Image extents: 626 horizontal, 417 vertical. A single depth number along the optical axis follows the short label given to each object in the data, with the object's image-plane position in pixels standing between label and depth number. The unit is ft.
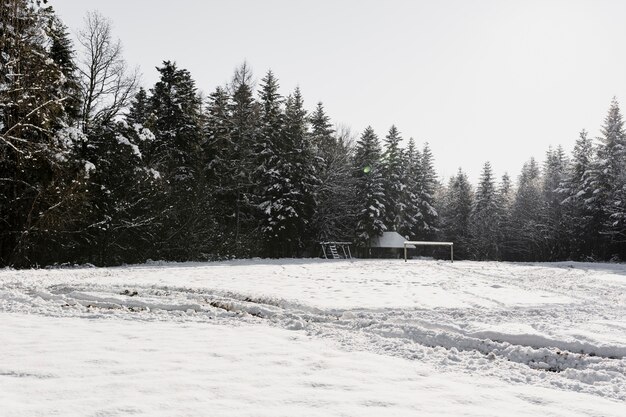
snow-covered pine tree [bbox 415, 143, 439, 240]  178.91
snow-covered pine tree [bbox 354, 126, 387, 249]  147.33
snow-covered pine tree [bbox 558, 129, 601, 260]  136.36
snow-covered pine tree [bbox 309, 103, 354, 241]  142.72
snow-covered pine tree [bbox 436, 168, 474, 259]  189.67
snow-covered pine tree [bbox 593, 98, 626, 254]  127.44
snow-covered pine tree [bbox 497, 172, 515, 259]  189.26
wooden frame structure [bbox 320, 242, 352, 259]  120.52
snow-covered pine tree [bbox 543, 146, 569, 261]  157.99
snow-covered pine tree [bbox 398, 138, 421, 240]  172.04
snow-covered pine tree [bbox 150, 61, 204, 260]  87.81
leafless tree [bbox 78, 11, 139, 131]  82.17
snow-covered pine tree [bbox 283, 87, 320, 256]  123.03
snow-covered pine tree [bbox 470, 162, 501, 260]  186.91
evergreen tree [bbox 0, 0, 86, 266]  52.31
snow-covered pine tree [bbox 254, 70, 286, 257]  119.65
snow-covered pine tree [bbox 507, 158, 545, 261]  177.78
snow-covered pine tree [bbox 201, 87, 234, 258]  114.83
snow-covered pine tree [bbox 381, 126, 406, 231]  158.30
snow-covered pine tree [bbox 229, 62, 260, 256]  119.14
